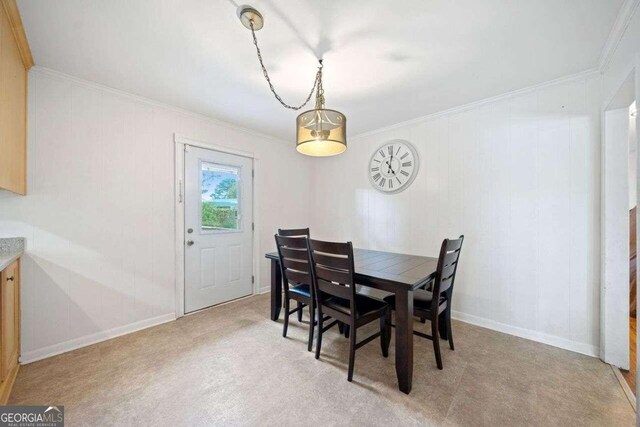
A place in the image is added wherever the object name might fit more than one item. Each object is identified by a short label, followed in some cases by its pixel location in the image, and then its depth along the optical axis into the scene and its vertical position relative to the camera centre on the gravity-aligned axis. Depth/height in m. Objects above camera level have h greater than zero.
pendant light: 1.80 +0.63
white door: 2.92 -0.20
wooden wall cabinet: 1.47 +0.76
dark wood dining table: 1.64 -0.49
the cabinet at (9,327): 1.53 -0.78
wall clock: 3.13 +0.60
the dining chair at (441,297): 1.77 -0.69
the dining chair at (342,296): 1.74 -0.65
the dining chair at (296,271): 2.05 -0.51
